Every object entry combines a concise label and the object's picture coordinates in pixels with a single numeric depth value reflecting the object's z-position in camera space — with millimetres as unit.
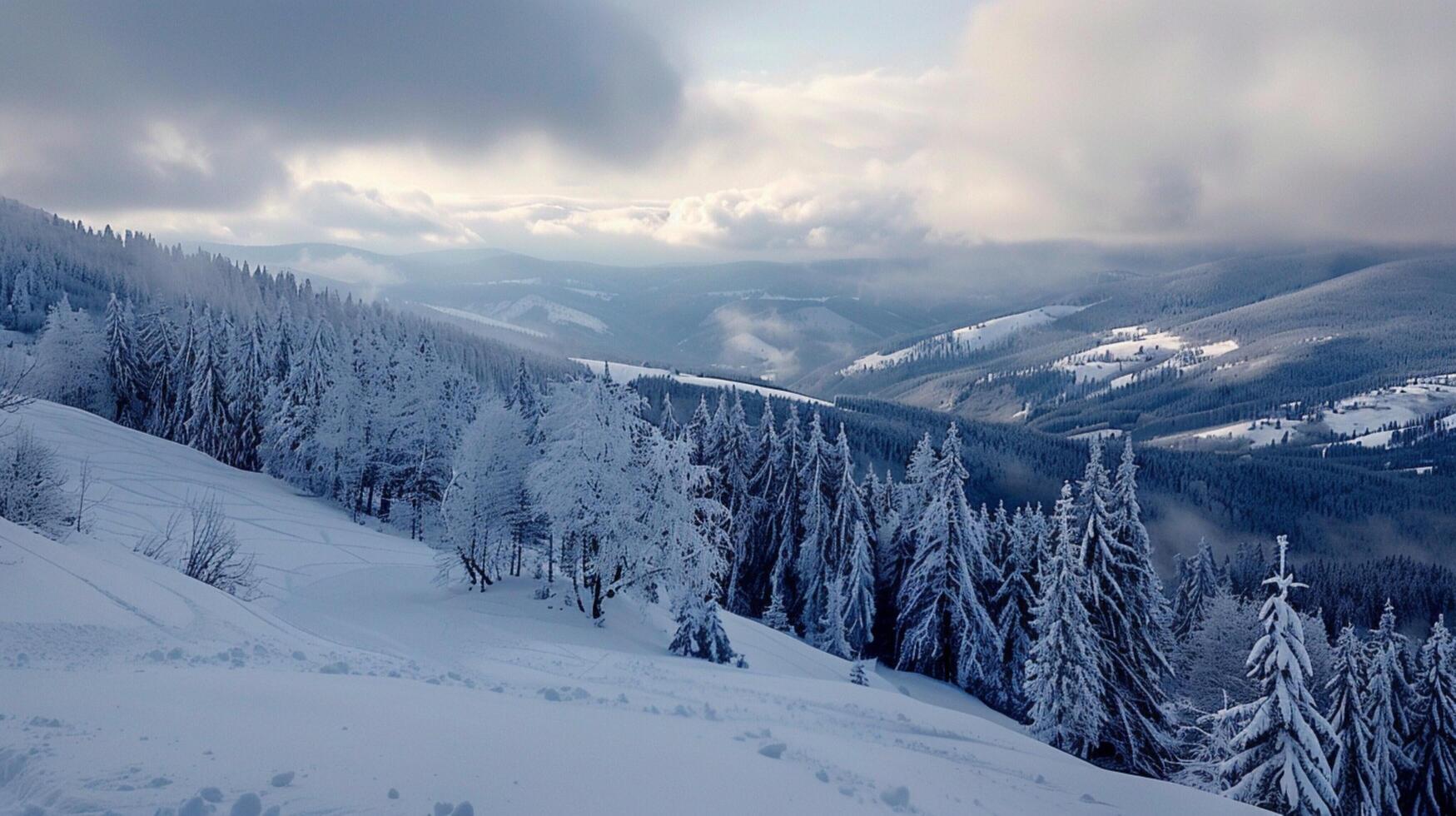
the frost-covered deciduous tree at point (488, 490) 28078
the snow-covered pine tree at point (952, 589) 39250
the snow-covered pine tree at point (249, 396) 58219
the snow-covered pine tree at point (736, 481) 52062
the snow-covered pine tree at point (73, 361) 62438
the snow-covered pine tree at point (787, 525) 49906
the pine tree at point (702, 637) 24109
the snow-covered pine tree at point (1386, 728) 26500
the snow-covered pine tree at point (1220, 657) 36000
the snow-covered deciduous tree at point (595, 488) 25781
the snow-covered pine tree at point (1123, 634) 27750
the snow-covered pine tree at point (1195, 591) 54625
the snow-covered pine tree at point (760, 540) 52031
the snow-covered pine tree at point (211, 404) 58781
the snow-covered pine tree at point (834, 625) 41219
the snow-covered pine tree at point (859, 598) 42750
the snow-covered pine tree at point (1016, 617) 39531
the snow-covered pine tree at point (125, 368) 65000
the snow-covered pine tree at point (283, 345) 61438
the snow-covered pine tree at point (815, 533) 46594
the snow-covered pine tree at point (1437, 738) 27359
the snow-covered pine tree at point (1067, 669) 26703
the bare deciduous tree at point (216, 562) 21703
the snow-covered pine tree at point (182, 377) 62406
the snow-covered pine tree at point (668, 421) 57625
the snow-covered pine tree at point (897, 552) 45156
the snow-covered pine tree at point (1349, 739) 23906
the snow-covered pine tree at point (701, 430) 57406
